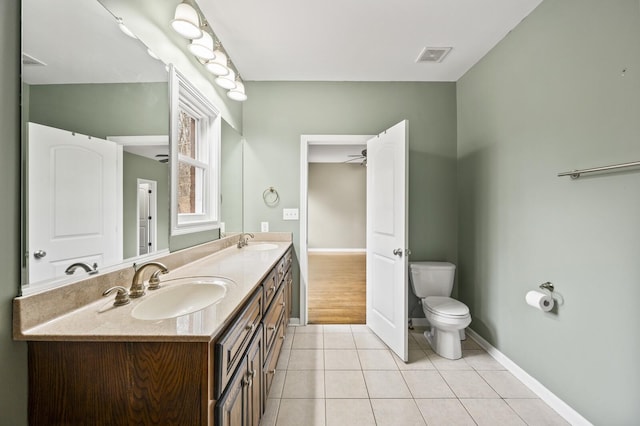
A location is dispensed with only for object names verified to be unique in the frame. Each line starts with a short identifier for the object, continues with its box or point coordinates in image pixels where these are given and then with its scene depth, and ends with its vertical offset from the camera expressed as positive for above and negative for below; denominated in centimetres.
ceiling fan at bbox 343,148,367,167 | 639 +137
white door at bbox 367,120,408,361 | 217 -24
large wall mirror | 85 +26
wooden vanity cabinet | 81 -54
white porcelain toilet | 214 -82
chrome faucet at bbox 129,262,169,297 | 111 -31
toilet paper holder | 166 -48
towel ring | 281 +15
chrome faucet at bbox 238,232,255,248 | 248 -28
